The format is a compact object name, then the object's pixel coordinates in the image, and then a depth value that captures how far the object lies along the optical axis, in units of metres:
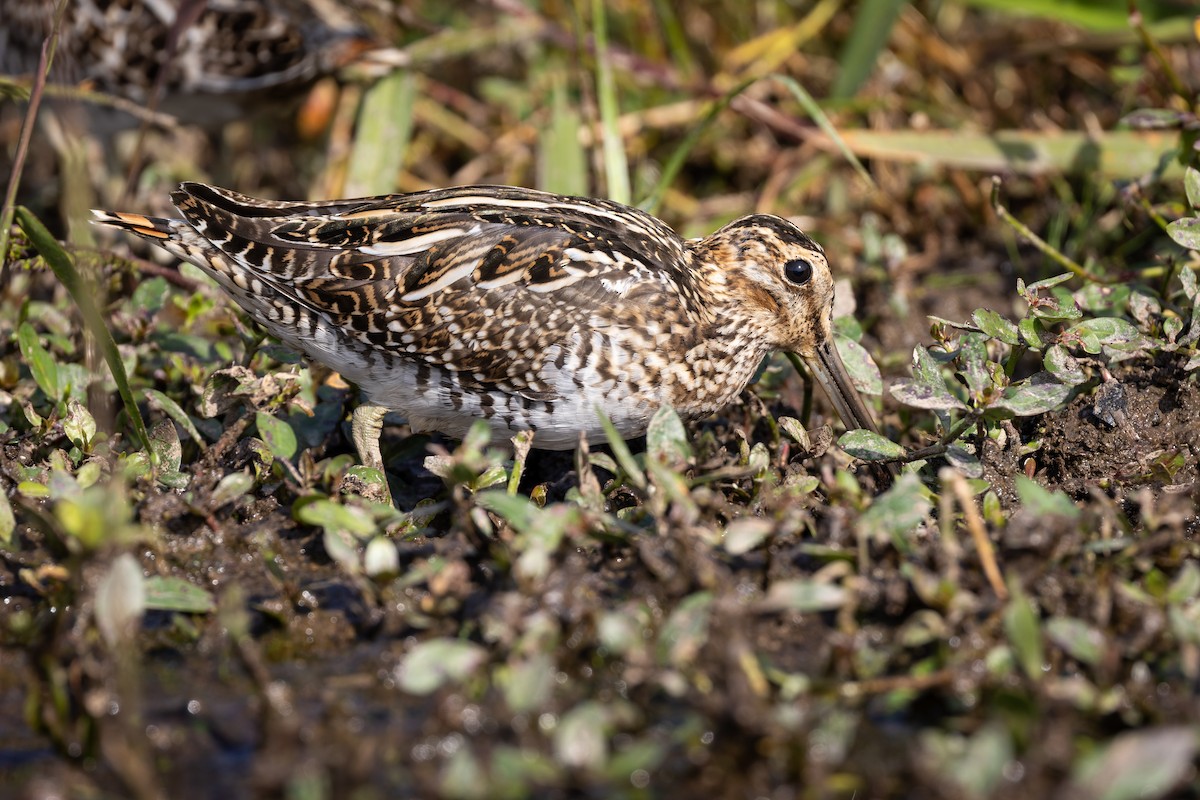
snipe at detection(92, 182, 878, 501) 7.75
